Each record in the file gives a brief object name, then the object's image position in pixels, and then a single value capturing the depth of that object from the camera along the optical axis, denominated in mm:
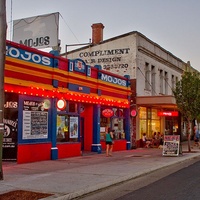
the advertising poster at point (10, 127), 15237
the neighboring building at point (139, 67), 25922
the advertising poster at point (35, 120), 15516
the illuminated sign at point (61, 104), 16641
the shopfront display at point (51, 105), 15211
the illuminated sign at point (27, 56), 14745
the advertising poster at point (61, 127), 17688
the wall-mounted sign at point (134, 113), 24719
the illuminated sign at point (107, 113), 21500
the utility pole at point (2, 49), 10328
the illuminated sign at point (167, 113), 26469
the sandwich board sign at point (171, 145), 19856
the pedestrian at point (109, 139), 19203
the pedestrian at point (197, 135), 28891
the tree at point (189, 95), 22734
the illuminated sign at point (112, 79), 21847
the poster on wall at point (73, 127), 18656
